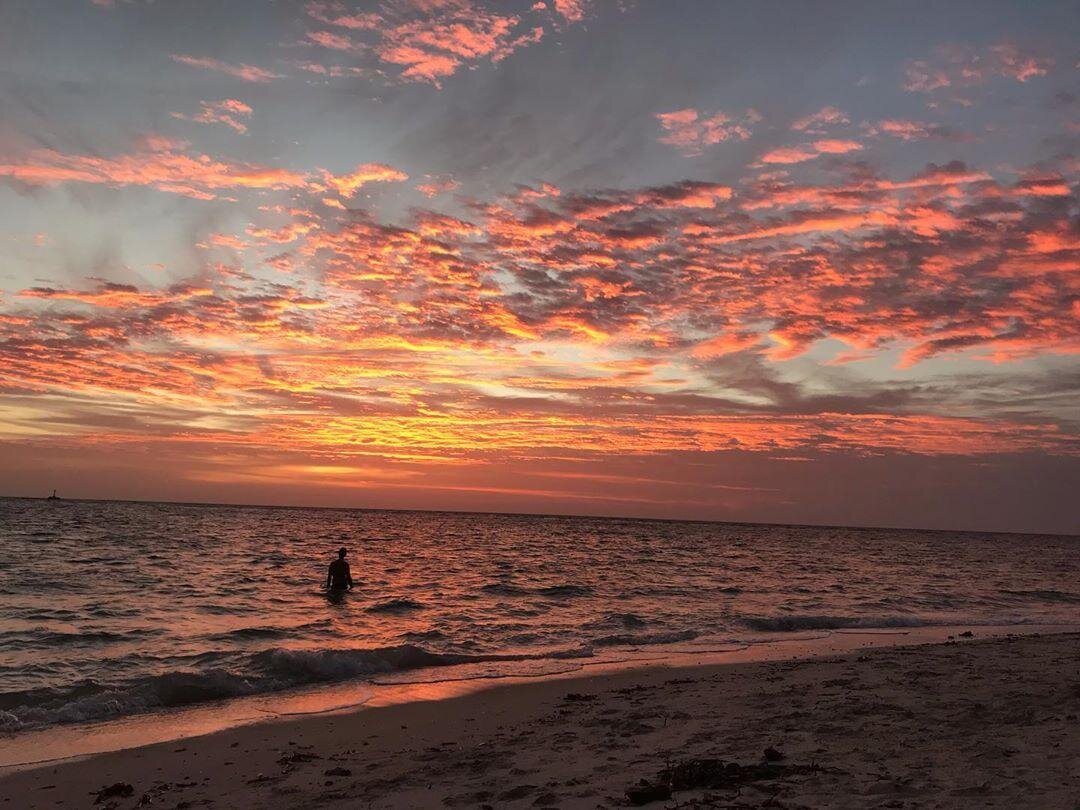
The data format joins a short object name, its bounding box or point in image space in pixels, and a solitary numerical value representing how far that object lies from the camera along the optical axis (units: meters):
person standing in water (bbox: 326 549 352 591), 29.78
